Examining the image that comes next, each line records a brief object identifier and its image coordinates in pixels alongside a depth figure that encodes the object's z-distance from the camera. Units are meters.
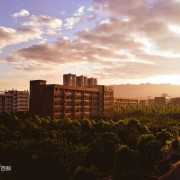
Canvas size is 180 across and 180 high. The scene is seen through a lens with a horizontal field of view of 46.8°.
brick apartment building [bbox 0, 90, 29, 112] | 102.14
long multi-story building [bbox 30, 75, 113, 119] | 62.72
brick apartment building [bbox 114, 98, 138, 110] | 125.35
